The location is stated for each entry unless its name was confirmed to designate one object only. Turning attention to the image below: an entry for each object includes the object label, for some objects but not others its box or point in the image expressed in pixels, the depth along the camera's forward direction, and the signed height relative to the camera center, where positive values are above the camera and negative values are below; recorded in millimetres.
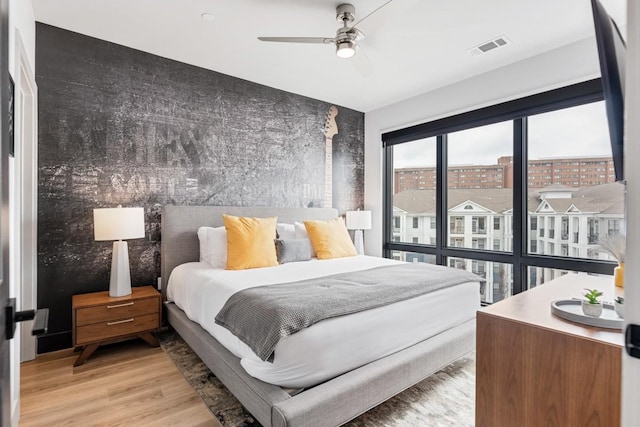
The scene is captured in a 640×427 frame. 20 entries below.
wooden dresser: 974 -527
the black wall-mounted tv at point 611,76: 951 +411
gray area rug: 1852 -1204
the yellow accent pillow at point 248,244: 2951 -298
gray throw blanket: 1620 -518
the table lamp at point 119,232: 2615 -163
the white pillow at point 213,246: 3088 -325
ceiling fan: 2439 +1368
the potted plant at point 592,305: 1122 -331
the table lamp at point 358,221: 4613 -126
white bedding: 1589 -684
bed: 1514 -914
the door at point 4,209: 706 +10
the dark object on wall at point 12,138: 1719 +417
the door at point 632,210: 499 +2
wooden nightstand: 2516 -873
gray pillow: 3357 -402
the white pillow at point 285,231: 3646 -215
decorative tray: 1070 -369
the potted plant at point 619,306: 1102 -329
